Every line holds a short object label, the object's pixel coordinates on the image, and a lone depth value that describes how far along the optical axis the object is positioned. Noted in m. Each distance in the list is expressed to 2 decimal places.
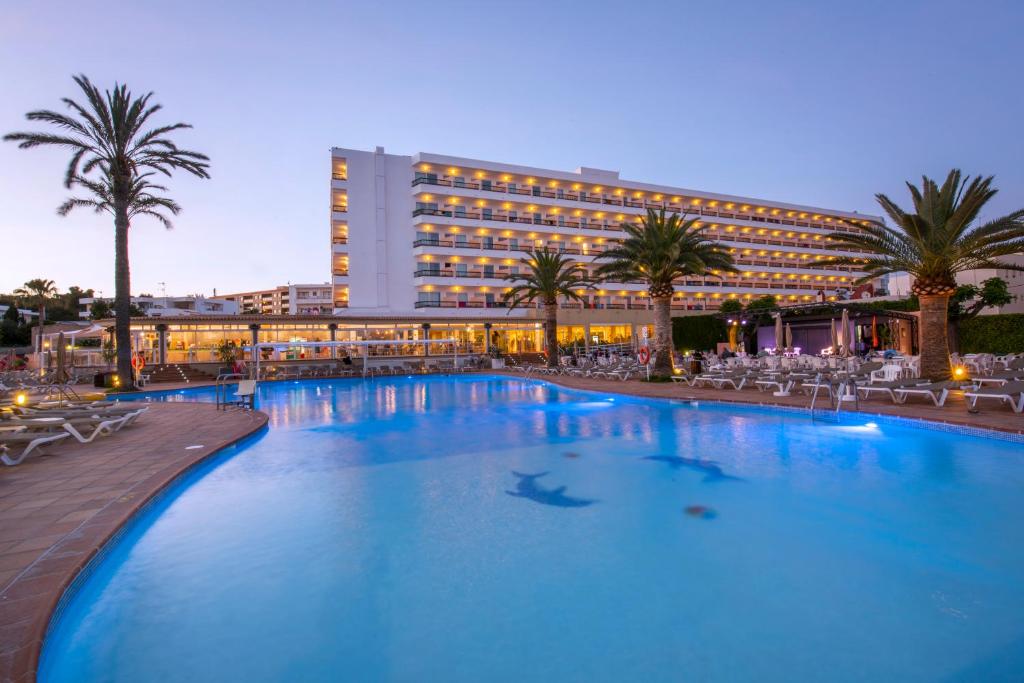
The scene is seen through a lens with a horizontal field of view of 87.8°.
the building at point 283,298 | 87.85
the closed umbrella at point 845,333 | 14.39
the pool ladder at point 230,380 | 22.56
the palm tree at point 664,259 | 19.83
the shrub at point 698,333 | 39.69
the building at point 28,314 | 54.87
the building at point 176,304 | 72.72
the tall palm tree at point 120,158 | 18.42
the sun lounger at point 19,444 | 7.54
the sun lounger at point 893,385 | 12.40
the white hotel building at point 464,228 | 41.56
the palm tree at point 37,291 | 51.44
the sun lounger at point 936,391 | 11.60
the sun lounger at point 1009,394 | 9.80
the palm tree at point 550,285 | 29.56
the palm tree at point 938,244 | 12.93
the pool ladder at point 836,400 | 11.52
